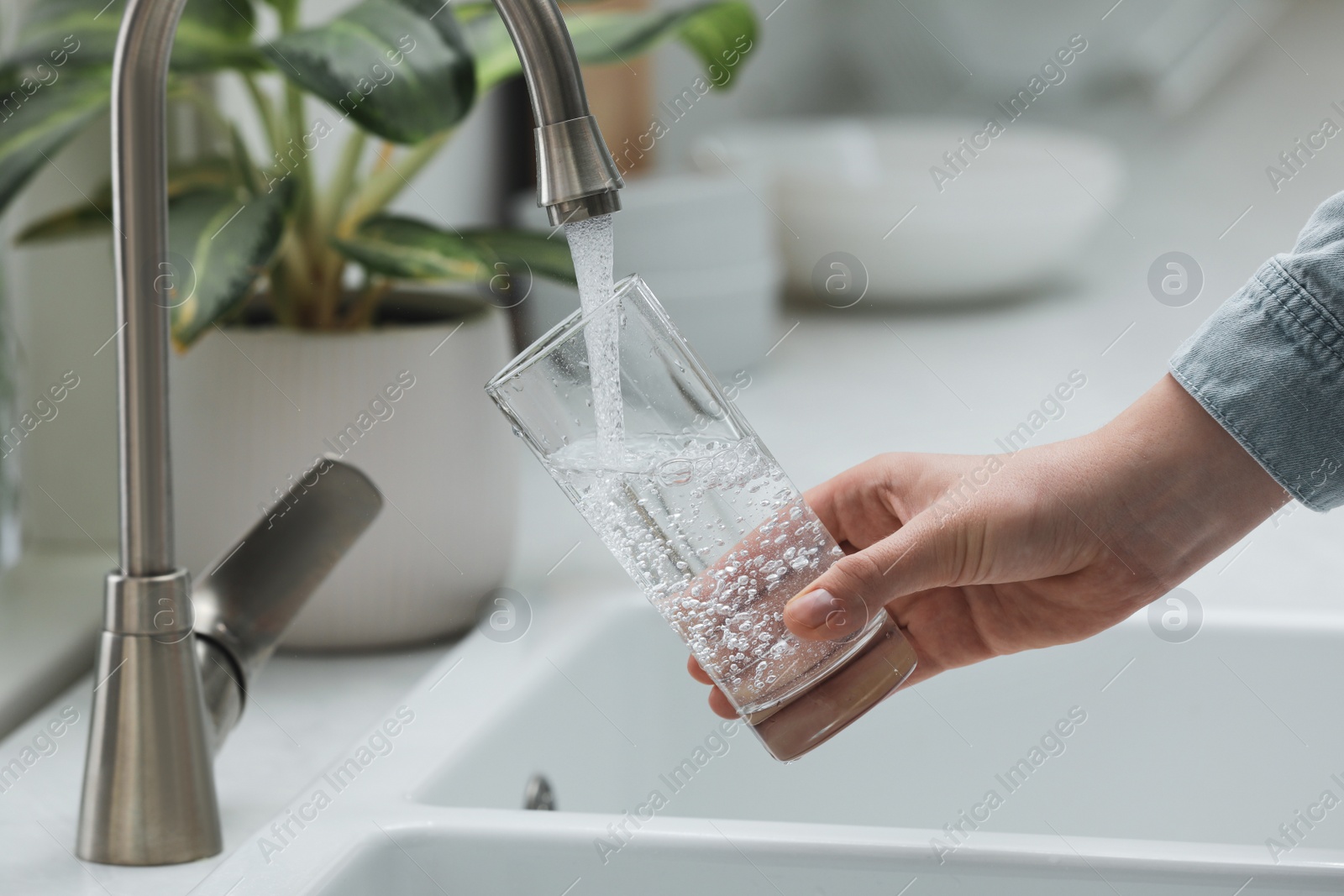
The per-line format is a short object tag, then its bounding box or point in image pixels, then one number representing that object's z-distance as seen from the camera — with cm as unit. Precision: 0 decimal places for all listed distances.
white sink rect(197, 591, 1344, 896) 133
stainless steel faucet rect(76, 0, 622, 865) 113
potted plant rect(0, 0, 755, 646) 128
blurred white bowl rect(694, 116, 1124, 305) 240
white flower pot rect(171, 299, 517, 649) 137
